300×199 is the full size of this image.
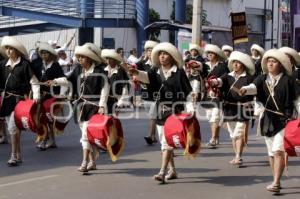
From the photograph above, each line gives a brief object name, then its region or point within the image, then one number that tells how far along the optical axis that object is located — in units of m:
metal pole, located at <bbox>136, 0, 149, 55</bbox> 24.92
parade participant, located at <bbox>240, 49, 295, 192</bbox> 7.57
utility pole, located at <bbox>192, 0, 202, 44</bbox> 19.61
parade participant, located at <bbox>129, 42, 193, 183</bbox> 8.18
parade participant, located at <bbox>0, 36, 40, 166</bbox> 9.26
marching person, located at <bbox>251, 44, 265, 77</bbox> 13.82
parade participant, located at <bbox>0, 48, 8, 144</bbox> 11.78
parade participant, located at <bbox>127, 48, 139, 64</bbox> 20.03
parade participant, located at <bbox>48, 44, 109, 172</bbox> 8.66
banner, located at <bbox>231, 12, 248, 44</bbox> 21.69
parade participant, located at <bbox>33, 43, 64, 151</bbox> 10.69
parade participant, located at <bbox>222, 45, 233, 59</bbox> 13.96
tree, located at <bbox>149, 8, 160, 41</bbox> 40.19
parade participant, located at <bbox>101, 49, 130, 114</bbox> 9.43
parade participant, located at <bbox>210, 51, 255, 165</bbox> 9.26
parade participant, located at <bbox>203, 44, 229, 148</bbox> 10.97
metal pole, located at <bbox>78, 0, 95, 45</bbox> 25.84
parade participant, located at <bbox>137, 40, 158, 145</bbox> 11.84
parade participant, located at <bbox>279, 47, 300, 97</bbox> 9.22
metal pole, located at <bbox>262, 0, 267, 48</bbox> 48.28
